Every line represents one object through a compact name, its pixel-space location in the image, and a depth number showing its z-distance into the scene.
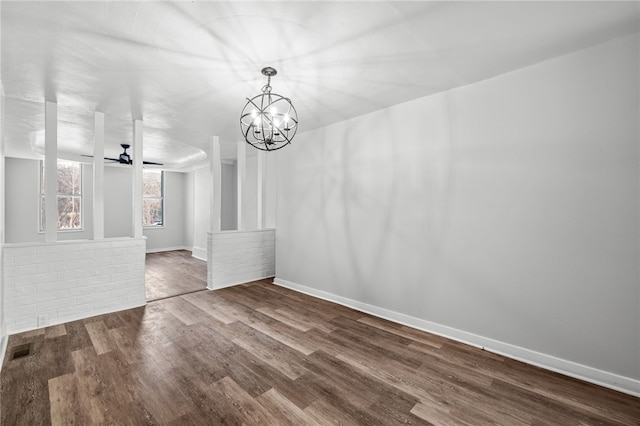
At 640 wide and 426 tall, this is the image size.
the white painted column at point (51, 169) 3.20
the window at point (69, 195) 7.05
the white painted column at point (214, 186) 4.80
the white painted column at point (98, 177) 3.52
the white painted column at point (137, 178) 3.82
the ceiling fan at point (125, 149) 5.32
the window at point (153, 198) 8.23
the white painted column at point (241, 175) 5.11
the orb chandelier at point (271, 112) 2.37
